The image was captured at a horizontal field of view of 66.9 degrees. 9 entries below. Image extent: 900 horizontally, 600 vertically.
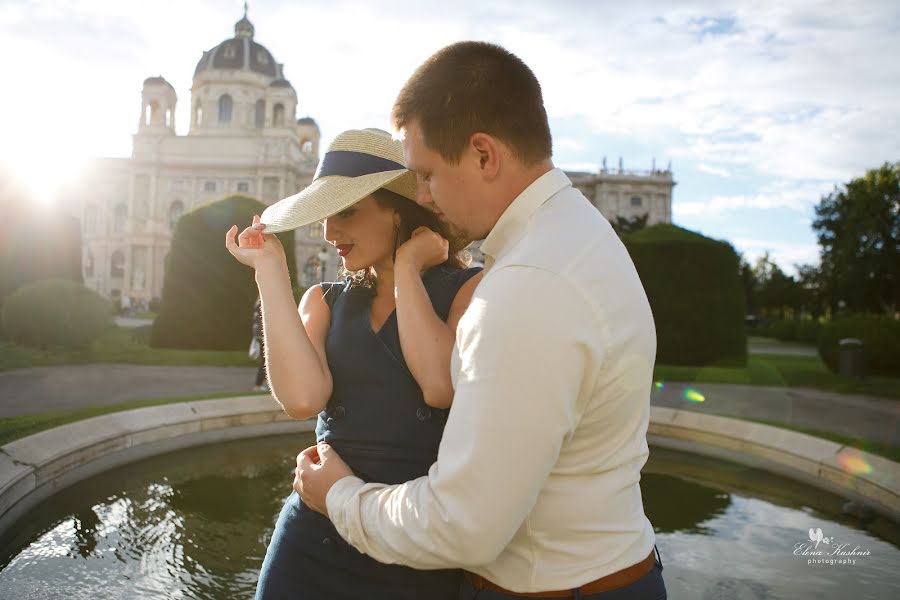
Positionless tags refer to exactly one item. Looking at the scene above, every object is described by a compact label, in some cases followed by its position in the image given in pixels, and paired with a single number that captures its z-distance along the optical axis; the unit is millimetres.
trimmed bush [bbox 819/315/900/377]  11734
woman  1355
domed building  51000
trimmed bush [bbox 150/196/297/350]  13594
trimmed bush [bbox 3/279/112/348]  12289
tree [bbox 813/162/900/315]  29188
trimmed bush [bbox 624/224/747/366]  13102
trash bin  11164
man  902
